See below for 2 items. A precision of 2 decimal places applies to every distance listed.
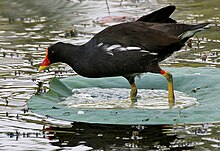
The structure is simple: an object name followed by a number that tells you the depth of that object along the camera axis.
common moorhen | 17.22
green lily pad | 15.54
